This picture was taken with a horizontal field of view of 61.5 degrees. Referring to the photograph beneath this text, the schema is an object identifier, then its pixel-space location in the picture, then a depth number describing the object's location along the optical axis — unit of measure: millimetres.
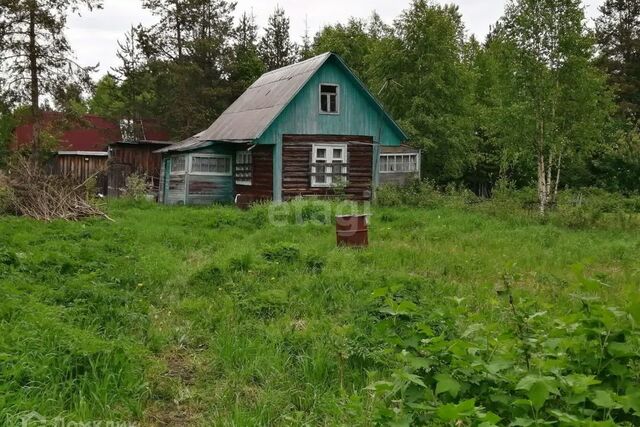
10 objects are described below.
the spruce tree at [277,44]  40188
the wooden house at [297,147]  19516
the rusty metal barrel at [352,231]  10062
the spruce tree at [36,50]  20250
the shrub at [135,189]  20094
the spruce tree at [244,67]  34781
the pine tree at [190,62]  33094
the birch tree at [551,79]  18047
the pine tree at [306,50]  43025
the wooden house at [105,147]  24036
